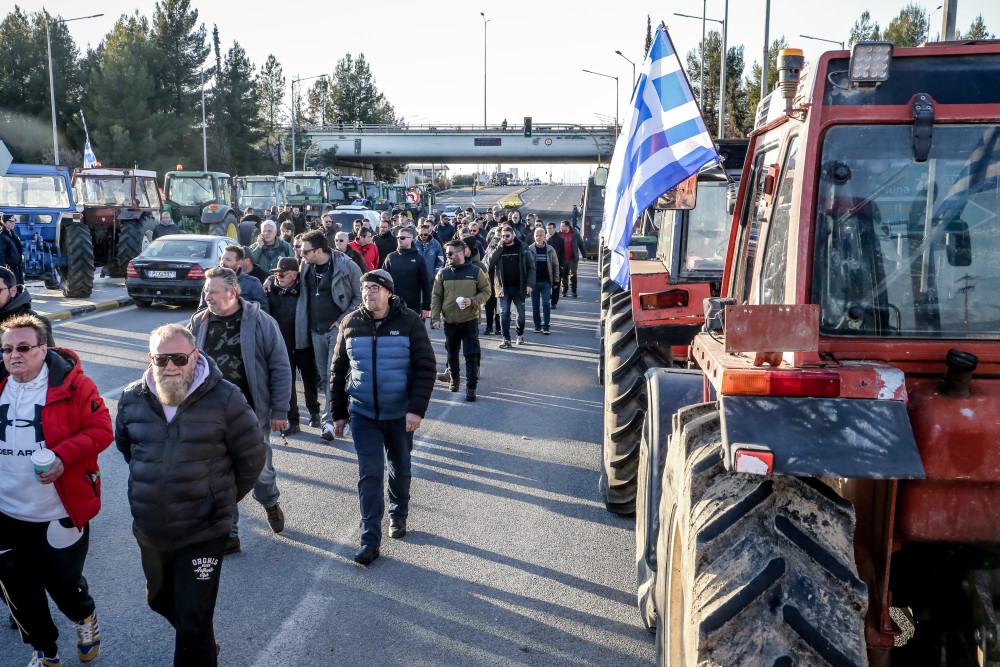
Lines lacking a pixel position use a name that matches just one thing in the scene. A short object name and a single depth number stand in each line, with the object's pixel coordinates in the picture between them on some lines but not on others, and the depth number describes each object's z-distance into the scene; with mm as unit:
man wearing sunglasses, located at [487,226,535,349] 13820
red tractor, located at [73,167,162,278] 20984
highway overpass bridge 80750
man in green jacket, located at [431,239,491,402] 10727
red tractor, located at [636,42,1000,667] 2566
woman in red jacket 4488
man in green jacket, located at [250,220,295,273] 11516
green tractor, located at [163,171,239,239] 27547
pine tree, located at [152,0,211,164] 67188
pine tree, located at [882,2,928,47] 40156
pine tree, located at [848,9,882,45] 45144
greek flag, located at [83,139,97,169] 28625
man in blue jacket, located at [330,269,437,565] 6211
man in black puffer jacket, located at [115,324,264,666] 4145
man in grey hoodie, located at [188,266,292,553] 6297
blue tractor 18375
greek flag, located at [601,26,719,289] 5352
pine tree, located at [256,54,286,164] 102375
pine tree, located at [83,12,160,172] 58500
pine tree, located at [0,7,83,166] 55250
